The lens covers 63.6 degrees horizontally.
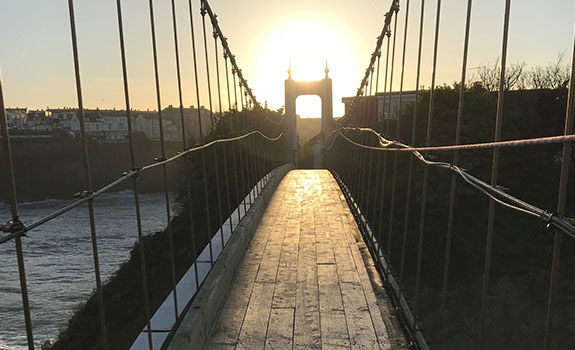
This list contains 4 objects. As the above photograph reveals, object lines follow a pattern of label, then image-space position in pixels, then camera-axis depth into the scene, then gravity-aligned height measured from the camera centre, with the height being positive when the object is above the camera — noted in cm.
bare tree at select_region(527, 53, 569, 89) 1707 +100
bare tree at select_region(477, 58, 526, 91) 1777 +111
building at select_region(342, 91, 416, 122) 2553 +54
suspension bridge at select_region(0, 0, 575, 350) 117 -99
